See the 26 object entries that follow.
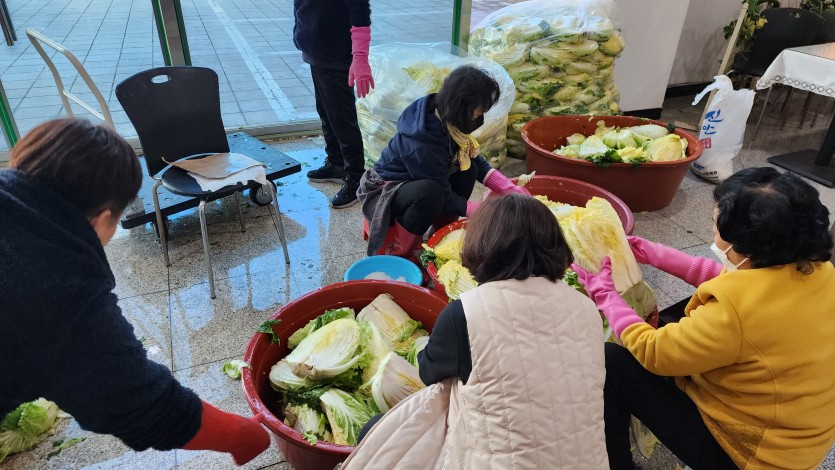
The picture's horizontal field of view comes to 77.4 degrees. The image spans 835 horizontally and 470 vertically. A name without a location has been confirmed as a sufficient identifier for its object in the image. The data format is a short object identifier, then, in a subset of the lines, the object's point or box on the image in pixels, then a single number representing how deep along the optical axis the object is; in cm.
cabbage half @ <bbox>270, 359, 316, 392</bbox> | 179
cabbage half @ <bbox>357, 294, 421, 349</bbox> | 200
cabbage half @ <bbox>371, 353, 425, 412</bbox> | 167
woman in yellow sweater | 119
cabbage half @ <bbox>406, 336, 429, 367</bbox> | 192
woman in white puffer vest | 110
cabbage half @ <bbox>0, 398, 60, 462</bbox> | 176
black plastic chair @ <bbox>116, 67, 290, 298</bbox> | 246
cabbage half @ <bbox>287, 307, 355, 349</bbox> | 195
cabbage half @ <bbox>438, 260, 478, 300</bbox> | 213
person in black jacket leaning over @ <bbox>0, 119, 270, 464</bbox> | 99
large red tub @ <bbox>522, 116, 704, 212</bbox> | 325
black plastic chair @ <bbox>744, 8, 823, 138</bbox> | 475
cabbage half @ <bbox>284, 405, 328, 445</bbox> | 168
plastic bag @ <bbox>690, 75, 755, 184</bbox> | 366
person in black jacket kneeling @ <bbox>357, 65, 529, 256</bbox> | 229
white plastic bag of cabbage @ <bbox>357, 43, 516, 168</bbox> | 342
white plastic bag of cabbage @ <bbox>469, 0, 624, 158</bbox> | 384
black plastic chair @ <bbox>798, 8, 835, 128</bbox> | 490
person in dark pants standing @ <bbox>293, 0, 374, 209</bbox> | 296
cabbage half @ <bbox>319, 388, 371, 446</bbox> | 166
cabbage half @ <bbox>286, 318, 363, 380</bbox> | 178
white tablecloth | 377
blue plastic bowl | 240
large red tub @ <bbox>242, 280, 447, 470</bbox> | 152
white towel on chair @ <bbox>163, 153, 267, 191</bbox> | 252
